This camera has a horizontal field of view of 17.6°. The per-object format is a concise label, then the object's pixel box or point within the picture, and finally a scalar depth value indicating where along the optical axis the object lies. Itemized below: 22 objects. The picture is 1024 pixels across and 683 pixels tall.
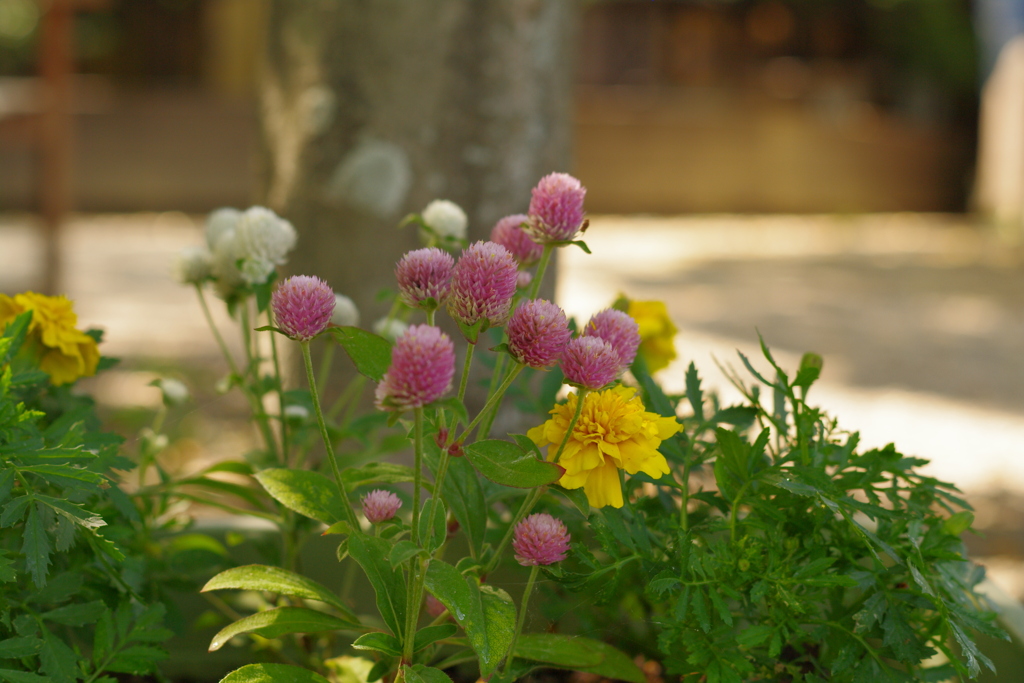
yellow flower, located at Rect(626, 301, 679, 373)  1.37
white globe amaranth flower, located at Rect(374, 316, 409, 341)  1.38
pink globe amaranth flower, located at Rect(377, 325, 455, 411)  1.14
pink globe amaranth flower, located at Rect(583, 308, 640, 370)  1.21
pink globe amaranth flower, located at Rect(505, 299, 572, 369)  1.18
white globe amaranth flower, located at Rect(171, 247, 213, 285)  1.36
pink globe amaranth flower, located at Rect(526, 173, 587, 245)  1.21
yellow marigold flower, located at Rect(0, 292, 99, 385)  1.29
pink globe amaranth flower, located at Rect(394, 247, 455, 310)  1.19
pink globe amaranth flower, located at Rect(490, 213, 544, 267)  1.27
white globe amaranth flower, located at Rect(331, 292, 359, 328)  1.34
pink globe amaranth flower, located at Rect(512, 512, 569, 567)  1.22
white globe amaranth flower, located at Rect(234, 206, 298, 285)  1.30
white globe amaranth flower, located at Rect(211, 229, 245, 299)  1.33
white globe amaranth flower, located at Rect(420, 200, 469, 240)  1.32
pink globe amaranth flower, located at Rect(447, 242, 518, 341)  1.18
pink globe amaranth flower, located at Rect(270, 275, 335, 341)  1.18
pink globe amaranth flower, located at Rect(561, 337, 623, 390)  1.19
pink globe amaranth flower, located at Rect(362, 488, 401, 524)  1.23
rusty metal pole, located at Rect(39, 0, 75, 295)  3.97
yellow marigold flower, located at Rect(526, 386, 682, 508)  1.21
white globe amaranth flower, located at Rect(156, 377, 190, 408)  1.39
